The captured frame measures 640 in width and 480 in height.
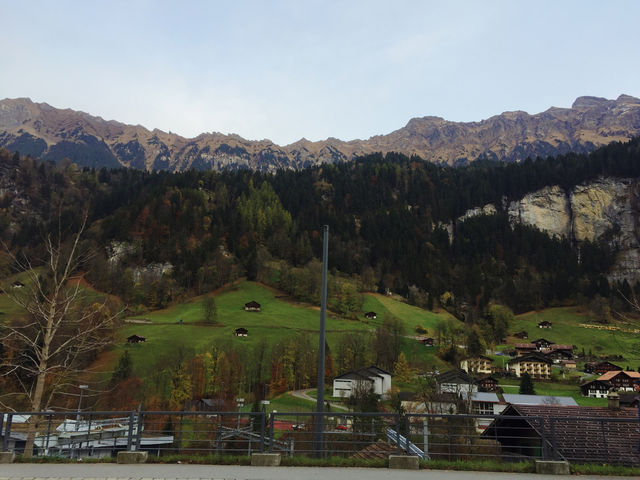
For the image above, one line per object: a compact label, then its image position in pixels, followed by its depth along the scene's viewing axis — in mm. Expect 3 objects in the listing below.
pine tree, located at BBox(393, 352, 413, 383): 92162
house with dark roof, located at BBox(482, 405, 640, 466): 12617
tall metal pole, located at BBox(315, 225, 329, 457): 13680
